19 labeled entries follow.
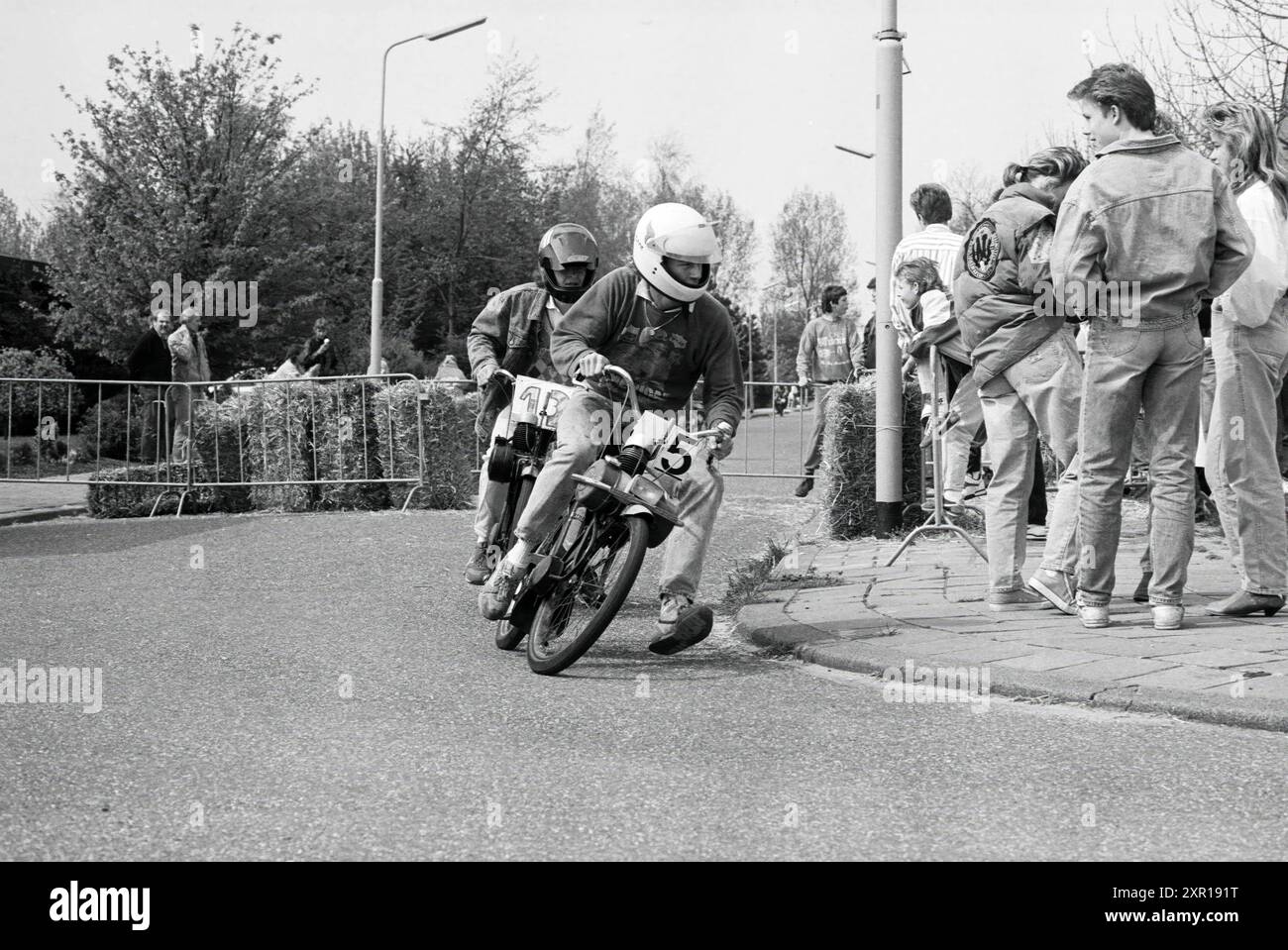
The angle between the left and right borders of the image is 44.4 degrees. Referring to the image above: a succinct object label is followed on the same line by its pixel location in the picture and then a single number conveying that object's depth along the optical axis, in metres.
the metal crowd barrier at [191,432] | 14.10
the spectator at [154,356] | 16.47
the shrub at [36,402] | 14.59
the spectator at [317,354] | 19.14
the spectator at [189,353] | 16.81
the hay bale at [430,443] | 14.05
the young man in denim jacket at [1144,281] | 6.05
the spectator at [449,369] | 20.38
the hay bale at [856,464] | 10.59
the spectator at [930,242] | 9.01
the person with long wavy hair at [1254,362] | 6.49
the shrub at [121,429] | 14.34
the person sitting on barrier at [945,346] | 8.55
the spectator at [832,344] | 15.33
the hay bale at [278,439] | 14.20
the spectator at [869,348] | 14.72
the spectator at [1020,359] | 6.79
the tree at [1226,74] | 13.16
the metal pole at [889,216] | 9.98
